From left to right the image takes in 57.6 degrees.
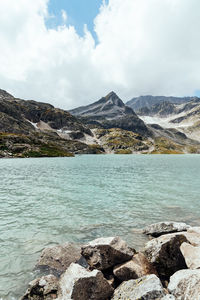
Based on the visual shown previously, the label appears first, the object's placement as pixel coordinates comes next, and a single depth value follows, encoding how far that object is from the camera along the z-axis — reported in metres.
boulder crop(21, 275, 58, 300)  8.97
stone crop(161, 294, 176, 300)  6.66
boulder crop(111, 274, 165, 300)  7.14
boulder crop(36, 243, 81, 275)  11.90
